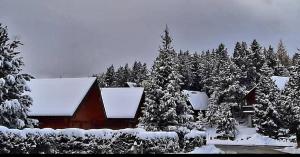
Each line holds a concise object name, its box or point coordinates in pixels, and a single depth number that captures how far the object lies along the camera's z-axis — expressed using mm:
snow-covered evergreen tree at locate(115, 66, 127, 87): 117562
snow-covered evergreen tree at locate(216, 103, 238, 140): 67062
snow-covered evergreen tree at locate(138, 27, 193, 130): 42688
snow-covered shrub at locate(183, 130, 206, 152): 34281
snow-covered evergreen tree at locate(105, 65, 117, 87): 114375
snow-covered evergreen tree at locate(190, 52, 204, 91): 107062
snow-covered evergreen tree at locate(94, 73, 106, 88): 118469
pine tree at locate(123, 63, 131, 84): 123175
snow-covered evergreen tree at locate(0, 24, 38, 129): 26297
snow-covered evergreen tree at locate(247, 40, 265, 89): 96431
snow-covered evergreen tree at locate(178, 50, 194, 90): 105875
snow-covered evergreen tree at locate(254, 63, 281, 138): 59000
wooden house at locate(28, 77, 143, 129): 42125
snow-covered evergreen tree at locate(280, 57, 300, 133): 42075
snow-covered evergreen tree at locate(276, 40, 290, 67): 158725
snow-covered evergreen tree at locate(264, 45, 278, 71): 104875
